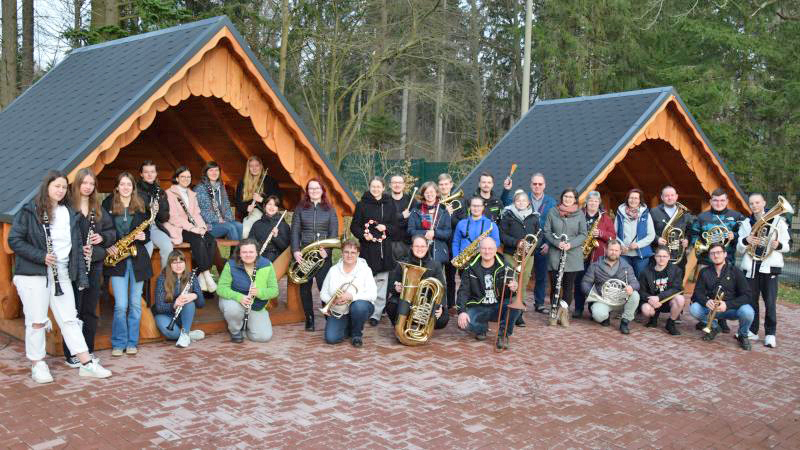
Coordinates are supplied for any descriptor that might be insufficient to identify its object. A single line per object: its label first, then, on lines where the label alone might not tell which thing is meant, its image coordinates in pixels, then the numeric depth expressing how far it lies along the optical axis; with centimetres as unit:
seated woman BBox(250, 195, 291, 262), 810
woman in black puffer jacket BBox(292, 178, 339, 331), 803
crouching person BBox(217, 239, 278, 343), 737
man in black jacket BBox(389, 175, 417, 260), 834
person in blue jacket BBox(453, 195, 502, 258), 843
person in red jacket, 915
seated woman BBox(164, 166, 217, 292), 758
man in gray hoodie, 867
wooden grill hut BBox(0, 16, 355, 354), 685
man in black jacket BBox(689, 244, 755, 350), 810
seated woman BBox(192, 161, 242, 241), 830
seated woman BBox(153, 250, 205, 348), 716
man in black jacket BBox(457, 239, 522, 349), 779
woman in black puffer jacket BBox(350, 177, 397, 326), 823
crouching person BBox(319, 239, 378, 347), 749
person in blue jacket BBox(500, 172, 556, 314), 918
